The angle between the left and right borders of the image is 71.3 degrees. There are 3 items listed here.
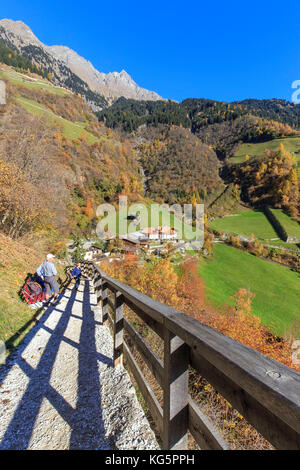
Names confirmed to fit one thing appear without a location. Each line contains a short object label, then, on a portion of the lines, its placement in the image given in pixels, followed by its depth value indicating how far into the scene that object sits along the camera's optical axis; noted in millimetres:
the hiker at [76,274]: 11375
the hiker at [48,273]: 6871
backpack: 6461
